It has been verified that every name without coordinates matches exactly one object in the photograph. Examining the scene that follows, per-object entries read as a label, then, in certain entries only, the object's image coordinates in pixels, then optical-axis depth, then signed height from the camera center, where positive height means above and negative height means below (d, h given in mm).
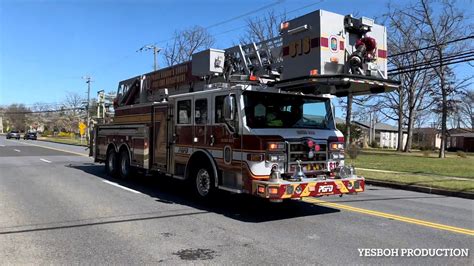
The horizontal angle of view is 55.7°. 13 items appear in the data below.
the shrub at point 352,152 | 27766 -751
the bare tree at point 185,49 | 46656 +9166
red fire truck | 8125 +596
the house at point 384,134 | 110938 +1604
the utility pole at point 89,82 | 71750 +8379
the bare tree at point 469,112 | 81050 +5709
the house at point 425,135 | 101175 +1448
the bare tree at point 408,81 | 41125 +6475
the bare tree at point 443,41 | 38625 +8649
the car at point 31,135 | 74812 -209
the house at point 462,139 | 79375 +555
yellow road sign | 55038 +955
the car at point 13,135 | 78500 -275
